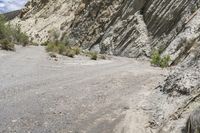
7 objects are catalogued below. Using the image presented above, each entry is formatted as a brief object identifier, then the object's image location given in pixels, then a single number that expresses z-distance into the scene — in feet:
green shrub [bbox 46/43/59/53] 42.10
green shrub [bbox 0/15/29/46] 47.81
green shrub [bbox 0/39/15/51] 39.30
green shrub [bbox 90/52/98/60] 39.36
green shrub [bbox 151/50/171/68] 33.47
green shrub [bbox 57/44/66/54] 41.32
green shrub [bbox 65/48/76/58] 39.59
